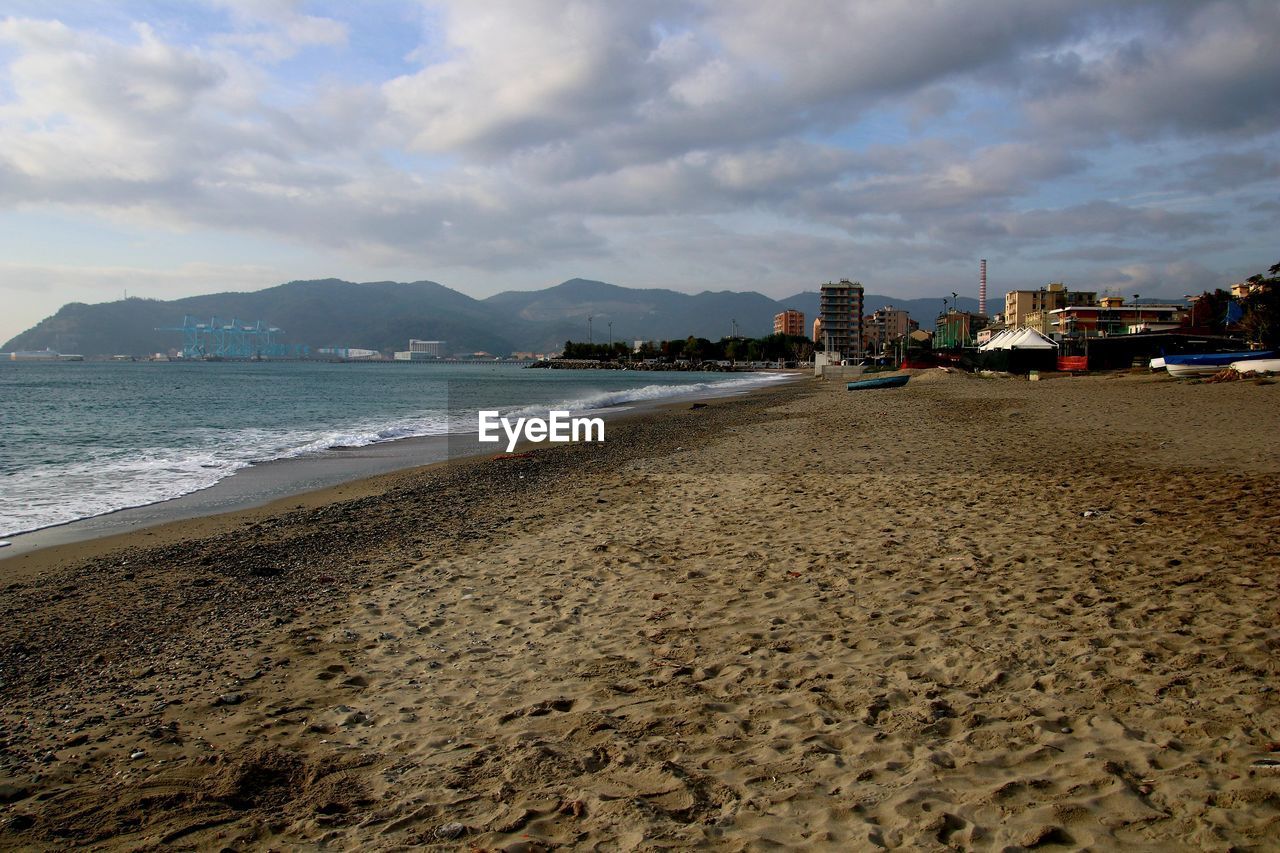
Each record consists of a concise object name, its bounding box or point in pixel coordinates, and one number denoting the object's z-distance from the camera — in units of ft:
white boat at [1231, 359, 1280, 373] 77.99
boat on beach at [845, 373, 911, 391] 119.03
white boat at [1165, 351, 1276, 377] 88.02
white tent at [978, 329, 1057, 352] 125.79
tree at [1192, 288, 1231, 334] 200.54
